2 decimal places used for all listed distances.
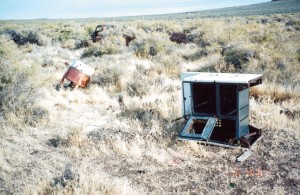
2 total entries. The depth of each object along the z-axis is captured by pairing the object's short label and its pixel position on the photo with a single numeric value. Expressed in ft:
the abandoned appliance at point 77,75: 34.68
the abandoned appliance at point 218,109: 18.54
